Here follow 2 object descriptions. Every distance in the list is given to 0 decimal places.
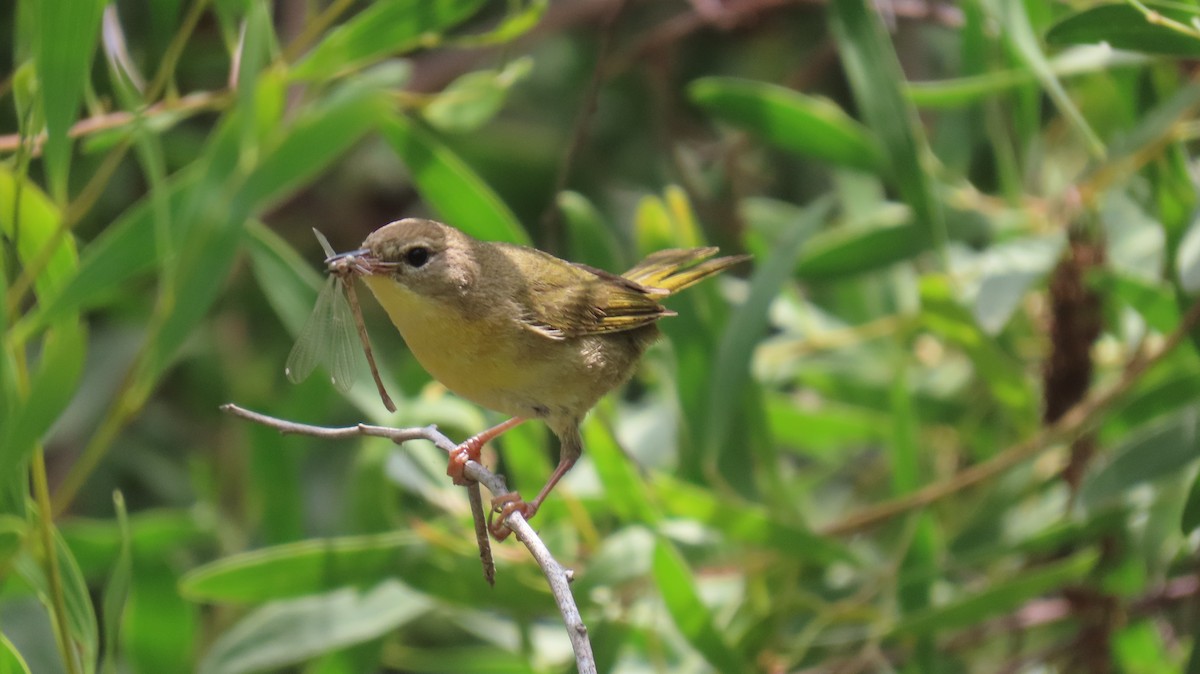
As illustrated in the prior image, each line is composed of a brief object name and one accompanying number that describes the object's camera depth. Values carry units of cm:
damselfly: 447
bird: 476
